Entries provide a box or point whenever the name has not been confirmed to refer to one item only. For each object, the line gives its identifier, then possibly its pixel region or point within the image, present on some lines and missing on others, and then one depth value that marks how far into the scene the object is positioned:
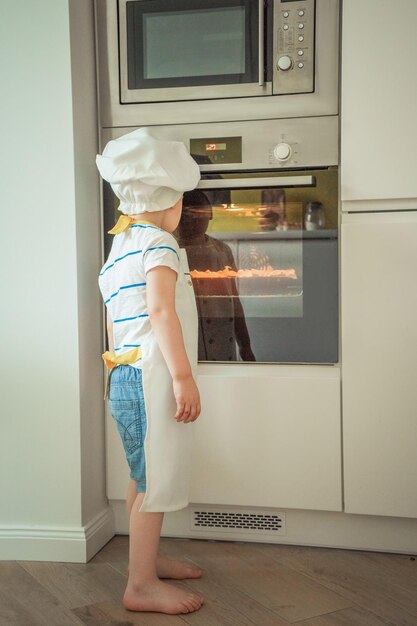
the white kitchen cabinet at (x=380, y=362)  1.86
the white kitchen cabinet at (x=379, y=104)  1.82
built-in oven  1.92
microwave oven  1.90
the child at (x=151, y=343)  1.55
